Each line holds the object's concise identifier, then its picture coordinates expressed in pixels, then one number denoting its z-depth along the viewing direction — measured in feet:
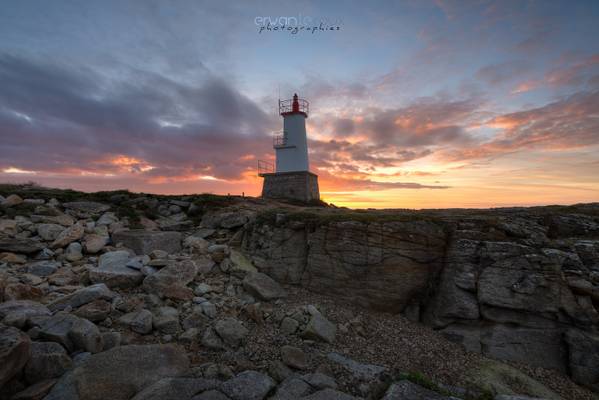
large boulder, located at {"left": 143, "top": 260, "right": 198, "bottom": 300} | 35.83
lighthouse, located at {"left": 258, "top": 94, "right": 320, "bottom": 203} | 100.99
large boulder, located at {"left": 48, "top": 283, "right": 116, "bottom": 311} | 30.50
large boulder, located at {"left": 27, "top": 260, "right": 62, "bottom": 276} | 38.60
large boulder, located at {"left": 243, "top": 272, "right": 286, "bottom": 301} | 40.77
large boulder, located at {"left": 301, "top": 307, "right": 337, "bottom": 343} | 32.63
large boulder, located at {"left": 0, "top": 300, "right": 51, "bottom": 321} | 26.08
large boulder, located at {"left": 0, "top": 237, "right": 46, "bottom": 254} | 42.39
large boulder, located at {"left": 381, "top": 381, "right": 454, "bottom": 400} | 22.54
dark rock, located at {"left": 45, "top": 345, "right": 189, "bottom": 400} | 20.12
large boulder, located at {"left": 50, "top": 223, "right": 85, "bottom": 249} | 45.72
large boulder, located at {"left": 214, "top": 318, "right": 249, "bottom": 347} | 30.25
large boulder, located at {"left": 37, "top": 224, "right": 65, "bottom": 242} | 47.03
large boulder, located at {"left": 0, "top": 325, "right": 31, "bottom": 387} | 19.12
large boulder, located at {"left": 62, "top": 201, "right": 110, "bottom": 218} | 59.77
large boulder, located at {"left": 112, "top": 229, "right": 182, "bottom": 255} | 47.97
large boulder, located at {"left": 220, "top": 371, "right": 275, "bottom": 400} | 21.84
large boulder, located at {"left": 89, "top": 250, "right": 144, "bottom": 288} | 36.32
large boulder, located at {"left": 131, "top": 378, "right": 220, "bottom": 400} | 20.19
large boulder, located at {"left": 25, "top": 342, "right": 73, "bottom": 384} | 21.13
